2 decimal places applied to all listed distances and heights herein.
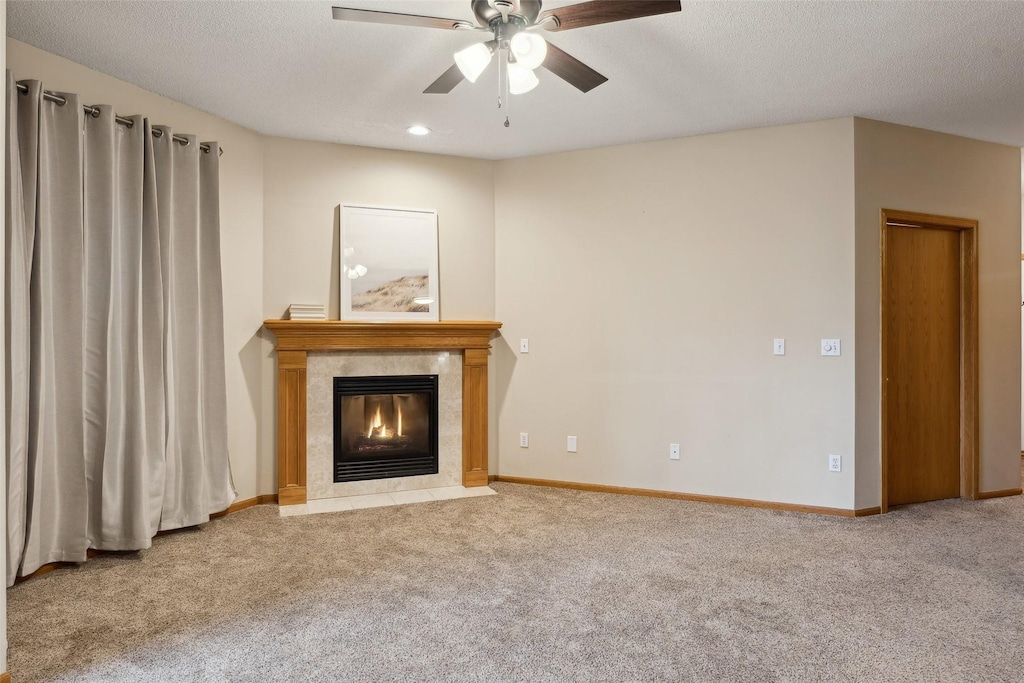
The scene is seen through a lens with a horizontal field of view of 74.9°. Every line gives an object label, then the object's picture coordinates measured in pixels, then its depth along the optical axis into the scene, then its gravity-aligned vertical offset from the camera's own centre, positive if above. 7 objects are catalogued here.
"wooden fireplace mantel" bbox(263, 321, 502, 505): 4.61 -0.11
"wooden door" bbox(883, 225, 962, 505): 4.61 -0.12
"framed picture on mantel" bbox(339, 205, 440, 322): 4.82 +0.61
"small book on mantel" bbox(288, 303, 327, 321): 4.61 +0.25
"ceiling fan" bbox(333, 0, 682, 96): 2.29 +1.16
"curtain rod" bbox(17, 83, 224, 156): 3.08 +1.21
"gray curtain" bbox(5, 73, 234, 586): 3.07 +0.07
